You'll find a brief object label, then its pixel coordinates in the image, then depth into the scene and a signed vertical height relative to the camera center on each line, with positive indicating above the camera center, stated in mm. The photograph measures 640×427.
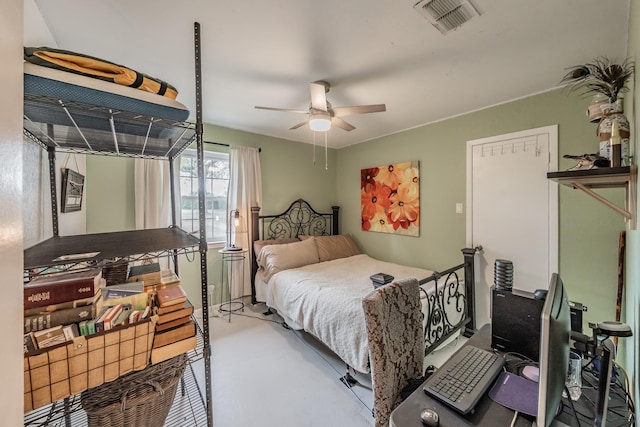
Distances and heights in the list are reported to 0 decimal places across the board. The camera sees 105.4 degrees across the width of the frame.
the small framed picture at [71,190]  1518 +141
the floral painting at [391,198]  3324 +158
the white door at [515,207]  2307 +11
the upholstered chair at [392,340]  1163 -681
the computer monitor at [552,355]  598 -391
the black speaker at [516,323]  1154 -570
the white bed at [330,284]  2031 -781
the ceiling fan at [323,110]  2016 +865
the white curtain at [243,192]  3336 +256
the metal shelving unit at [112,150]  823 +331
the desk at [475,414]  773 -681
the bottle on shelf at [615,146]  948 +238
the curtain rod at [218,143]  3117 +876
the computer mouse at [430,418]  750 -652
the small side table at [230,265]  3322 -766
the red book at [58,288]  752 -251
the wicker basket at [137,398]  885 -709
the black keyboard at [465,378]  842 -664
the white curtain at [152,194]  2631 +182
